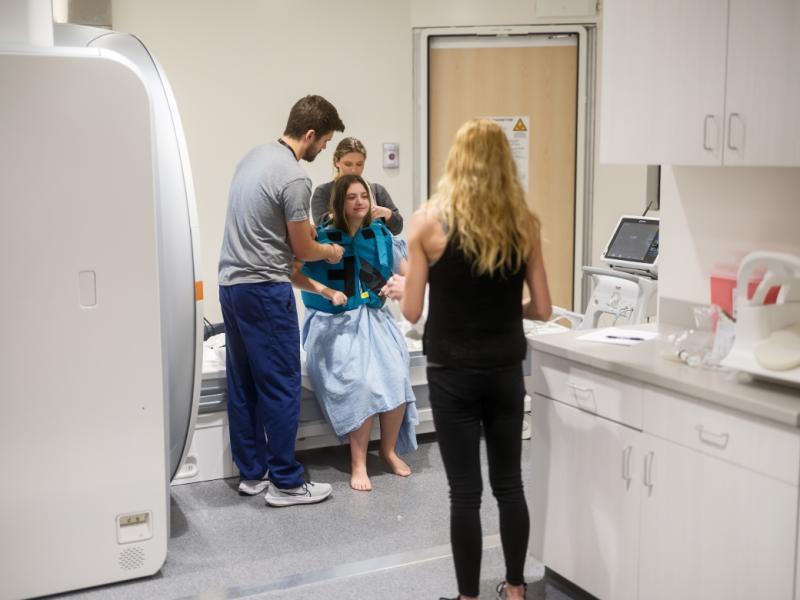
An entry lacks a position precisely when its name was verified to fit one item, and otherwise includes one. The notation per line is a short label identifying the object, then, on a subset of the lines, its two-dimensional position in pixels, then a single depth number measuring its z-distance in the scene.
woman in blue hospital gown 3.95
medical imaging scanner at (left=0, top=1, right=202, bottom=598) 2.82
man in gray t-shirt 3.61
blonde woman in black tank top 2.49
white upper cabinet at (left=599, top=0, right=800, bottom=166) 2.44
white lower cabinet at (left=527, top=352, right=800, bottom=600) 2.21
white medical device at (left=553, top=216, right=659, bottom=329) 3.95
